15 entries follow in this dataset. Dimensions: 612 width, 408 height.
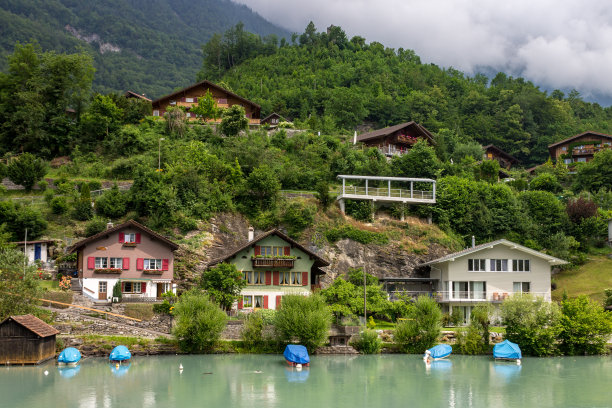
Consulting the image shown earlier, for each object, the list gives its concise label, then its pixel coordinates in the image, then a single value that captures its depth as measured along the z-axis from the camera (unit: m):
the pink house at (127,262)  50.72
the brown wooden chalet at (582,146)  93.56
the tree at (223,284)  48.78
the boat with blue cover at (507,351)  44.38
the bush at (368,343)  46.78
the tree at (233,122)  74.12
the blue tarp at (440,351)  44.97
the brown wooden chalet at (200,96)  82.00
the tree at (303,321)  44.78
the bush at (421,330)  46.91
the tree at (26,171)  61.78
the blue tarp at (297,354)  41.41
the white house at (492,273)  56.50
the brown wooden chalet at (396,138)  81.25
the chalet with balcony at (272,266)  53.38
